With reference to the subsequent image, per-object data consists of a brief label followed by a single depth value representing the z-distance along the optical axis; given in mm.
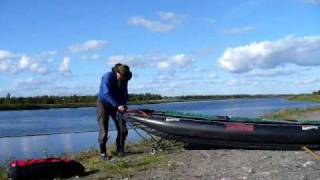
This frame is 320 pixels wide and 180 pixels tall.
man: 8845
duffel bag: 7162
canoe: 9413
